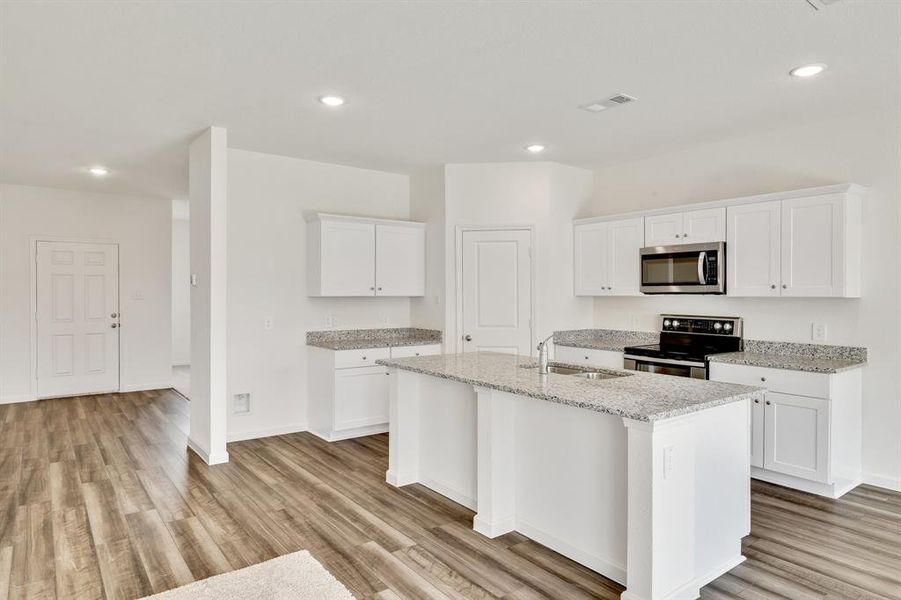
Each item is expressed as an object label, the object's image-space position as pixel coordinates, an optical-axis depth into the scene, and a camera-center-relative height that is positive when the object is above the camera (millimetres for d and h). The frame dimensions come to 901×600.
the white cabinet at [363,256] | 5219 +373
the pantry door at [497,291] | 5438 +39
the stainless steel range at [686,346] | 4270 -426
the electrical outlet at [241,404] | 5043 -1001
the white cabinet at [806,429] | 3613 -894
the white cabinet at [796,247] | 3791 +351
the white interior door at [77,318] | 7012 -320
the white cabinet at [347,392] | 4996 -897
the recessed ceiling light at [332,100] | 3637 +1278
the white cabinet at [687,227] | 4438 +569
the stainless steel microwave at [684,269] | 4406 +221
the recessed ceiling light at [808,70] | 3107 +1274
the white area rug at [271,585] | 2453 -1321
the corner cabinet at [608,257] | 5059 +364
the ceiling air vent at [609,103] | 3631 +1288
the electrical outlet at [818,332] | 4117 -267
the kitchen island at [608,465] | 2320 -834
